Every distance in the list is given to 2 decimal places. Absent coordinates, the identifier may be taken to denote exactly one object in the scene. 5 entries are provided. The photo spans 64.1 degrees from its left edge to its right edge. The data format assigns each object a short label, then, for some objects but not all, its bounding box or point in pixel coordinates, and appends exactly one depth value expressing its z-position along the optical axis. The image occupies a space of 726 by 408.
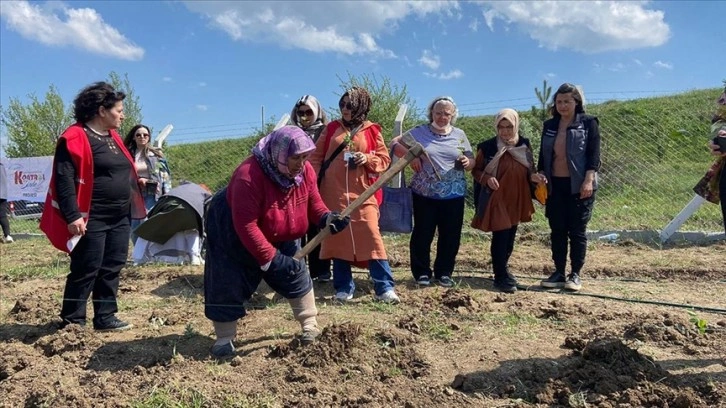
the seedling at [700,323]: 3.68
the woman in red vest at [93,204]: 3.90
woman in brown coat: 5.02
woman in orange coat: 4.65
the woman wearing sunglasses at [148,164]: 6.87
